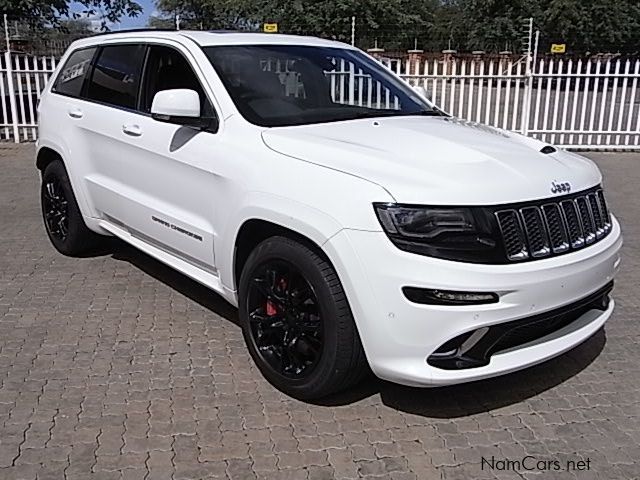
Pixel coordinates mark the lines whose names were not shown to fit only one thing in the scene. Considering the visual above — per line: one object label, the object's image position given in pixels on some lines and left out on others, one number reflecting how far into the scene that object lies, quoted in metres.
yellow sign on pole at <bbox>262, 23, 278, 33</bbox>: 16.78
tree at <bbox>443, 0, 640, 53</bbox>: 33.00
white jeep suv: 2.95
